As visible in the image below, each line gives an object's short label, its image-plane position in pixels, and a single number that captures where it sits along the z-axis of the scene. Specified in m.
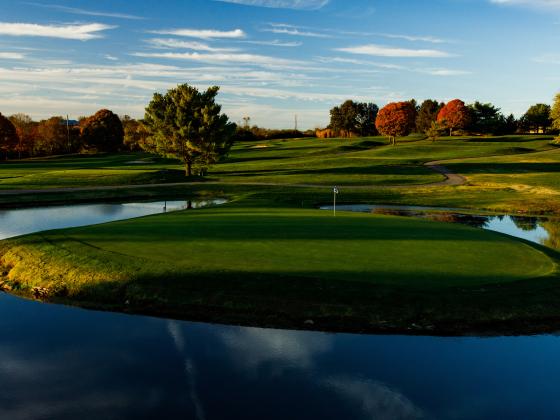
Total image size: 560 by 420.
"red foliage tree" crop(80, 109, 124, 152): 131.75
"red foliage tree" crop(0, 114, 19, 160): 110.81
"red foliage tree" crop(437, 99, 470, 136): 159.19
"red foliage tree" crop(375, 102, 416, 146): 136.75
